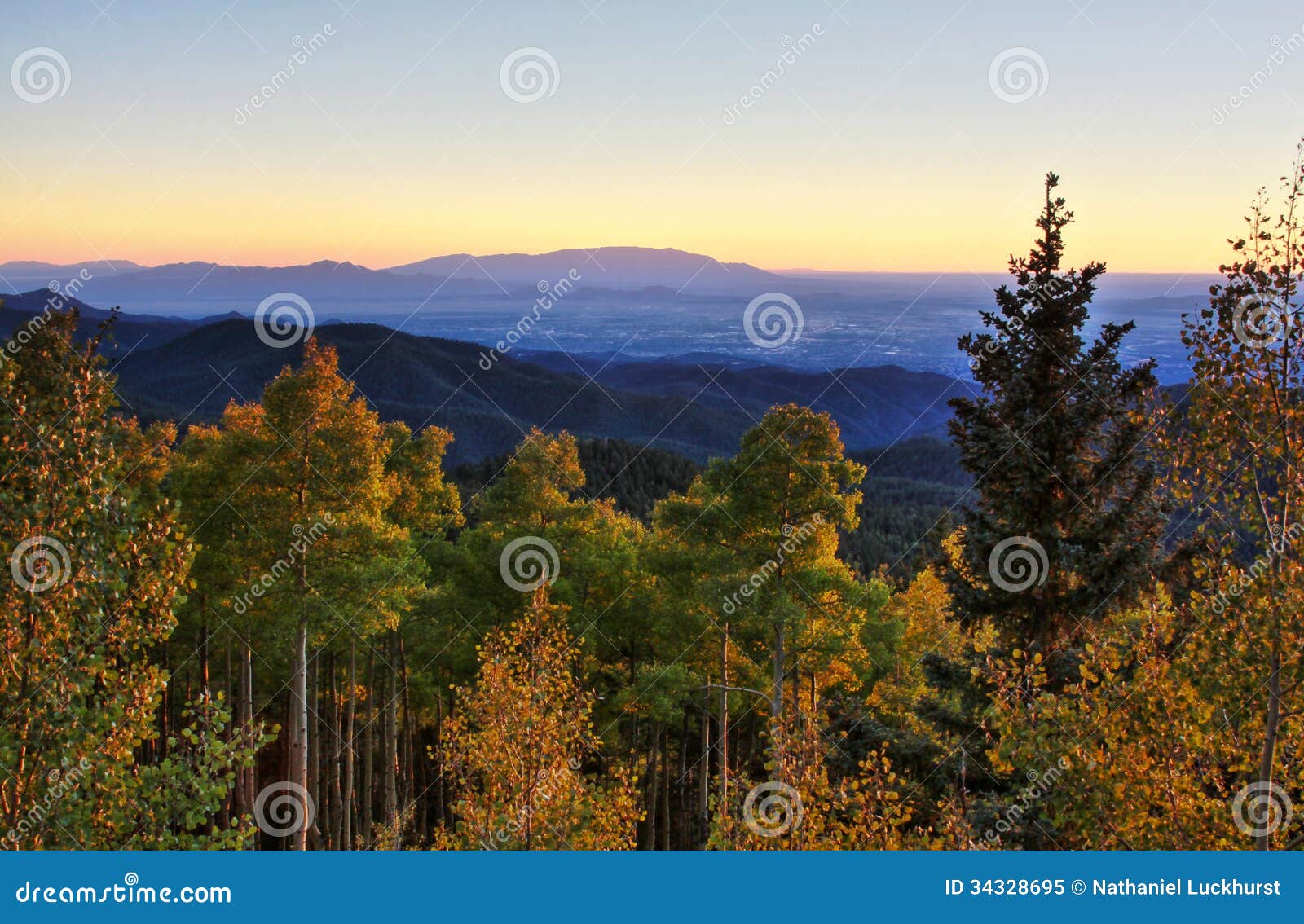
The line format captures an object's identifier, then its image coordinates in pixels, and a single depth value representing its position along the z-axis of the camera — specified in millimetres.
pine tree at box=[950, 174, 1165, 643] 18141
